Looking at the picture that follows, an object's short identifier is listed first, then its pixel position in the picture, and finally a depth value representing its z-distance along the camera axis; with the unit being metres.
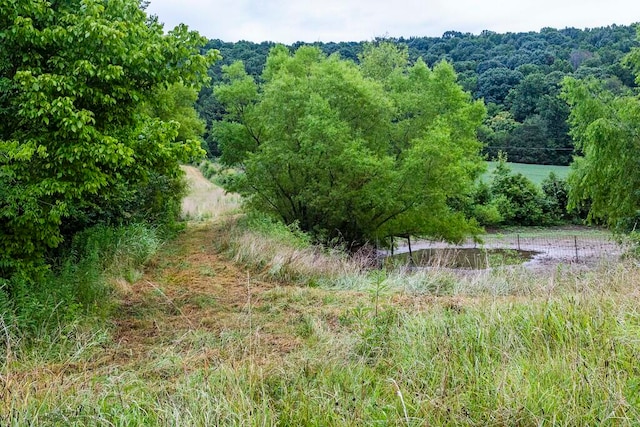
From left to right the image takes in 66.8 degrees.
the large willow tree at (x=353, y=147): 13.70
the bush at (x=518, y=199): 34.41
